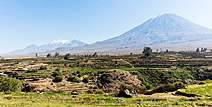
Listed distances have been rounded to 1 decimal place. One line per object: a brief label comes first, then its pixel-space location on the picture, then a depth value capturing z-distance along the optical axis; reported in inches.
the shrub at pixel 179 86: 1471.5
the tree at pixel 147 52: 6647.6
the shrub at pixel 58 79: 3364.9
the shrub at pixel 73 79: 3401.8
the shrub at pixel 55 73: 3688.5
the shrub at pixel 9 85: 2172.7
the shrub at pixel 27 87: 2784.7
